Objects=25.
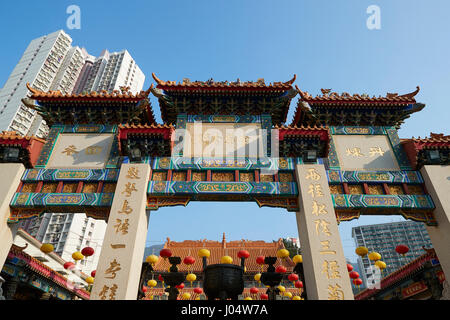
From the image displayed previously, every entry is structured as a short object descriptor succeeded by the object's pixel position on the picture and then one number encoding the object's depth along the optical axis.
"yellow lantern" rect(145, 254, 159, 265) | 7.89
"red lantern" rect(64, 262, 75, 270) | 9.87
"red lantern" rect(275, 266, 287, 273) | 8.57
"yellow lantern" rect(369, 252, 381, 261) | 9.05
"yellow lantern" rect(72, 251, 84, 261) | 8.76
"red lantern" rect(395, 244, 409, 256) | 9.29
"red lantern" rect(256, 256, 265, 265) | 9.50
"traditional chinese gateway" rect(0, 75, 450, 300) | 7.39
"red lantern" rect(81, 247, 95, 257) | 8.70
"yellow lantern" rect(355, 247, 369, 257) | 8.72
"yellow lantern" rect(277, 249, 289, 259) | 8.70
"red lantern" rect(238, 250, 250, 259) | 8.72
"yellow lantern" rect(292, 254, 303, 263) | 8.72
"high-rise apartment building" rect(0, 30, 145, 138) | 48.06
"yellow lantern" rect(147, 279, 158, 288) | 10.56
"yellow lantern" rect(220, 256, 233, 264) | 8.19
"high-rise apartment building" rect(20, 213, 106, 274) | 42.00
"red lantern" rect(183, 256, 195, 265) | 9.09
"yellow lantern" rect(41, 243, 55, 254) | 8.45
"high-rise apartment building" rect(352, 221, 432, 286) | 69.31
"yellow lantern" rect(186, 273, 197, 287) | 10.04
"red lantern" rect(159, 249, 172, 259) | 7.80
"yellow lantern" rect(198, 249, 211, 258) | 8.19
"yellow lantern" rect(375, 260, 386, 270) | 9.05
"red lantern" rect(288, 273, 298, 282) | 10.61
